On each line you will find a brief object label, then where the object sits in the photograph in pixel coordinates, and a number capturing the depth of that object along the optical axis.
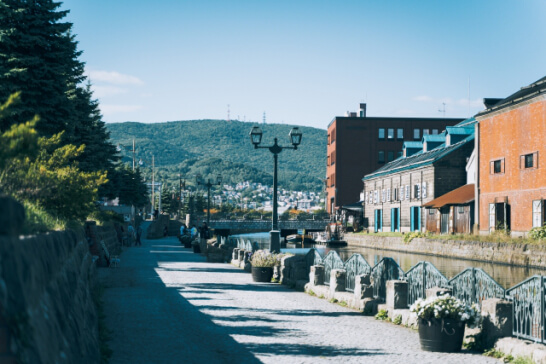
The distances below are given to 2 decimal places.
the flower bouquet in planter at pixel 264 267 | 22.92
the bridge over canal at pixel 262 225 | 101.50
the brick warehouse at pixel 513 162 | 40.34
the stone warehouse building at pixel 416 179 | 59.06
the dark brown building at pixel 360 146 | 99.81
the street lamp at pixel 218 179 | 58.11
